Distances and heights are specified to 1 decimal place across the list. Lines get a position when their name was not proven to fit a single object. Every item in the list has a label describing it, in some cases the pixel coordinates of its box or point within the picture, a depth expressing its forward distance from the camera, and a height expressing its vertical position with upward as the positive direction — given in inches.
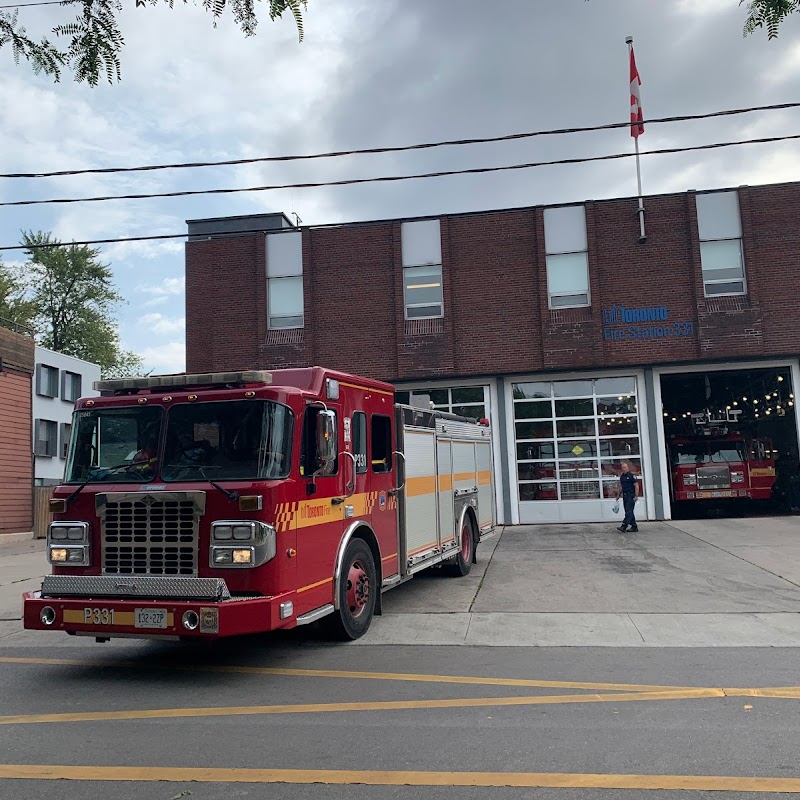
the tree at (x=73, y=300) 2006.6 +511.2
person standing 707.4 -23.7
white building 1176.8 +132.7
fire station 804.0 +178.1
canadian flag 670.5 +330.8
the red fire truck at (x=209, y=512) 245.8 -9.2
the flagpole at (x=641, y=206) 805.2 +277.1
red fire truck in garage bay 887.1 +0.5
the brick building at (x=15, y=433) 930.7 +72.7
